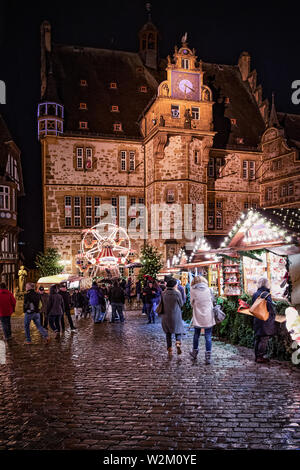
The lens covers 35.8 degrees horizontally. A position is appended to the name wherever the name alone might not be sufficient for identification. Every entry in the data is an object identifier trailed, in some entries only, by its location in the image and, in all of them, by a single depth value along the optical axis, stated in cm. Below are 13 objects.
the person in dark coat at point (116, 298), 1652
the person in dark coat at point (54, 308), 1272
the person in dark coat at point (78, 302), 1852
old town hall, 3158
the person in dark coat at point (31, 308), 1154
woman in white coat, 924
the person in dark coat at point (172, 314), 968
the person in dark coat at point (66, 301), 1448
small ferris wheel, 2131
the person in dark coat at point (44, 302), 1347
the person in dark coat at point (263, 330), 864
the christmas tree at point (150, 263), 2772
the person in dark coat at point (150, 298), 1652
